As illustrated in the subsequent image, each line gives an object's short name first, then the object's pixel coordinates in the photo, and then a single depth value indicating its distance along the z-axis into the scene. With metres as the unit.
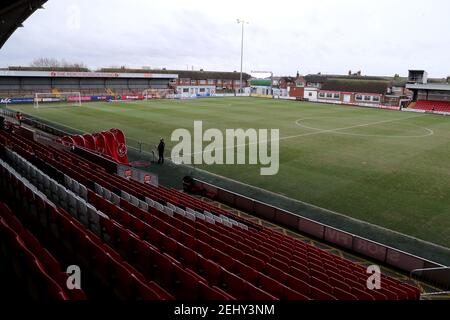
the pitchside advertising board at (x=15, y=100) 57.36
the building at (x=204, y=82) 96.02
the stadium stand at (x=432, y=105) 60.69
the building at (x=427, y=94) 61.44
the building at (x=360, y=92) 73.44
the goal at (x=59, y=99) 59.78
